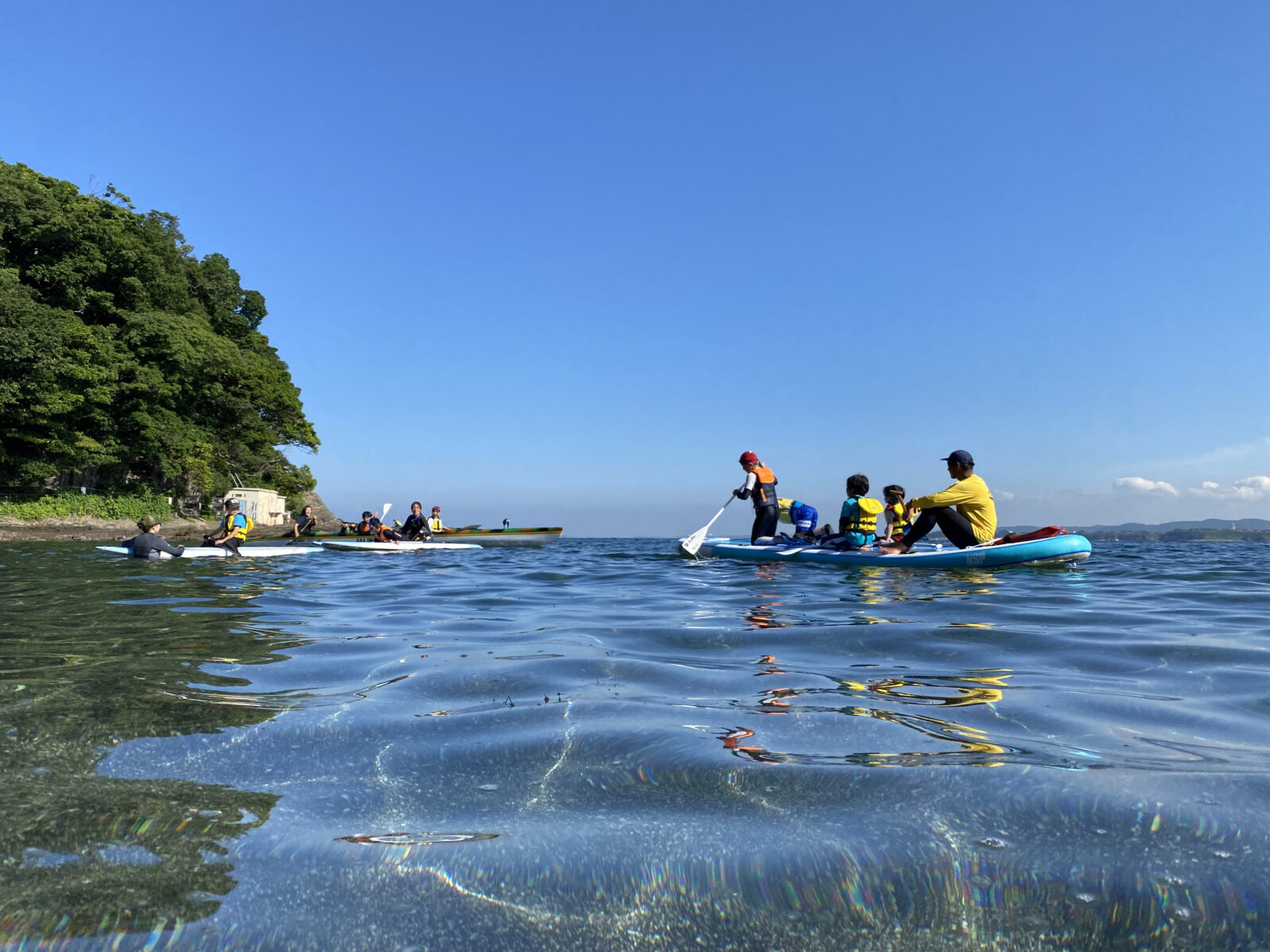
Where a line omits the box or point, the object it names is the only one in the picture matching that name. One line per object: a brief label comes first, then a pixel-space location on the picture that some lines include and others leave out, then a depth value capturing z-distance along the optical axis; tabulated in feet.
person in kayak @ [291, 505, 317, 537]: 74.19
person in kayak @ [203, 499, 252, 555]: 55.21
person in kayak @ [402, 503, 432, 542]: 78.48
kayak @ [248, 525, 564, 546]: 91.46
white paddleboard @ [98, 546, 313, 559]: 52.54
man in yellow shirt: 38.86
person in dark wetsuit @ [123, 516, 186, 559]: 49.90
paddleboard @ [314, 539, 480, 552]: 70.13
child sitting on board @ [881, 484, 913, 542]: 46.11
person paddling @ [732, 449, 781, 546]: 52.95
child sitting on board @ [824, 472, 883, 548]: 45.09
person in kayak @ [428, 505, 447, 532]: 85.07
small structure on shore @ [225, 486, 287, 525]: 136.67
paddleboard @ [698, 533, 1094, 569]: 39.65
